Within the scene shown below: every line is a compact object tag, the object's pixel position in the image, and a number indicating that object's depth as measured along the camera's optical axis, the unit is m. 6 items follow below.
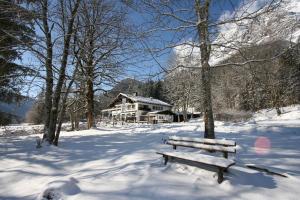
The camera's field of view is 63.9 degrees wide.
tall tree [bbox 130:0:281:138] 7.59
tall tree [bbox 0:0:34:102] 7.57
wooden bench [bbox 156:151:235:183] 4.58
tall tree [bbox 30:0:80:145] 9.30
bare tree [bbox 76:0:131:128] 9.09
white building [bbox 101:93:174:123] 53.72
